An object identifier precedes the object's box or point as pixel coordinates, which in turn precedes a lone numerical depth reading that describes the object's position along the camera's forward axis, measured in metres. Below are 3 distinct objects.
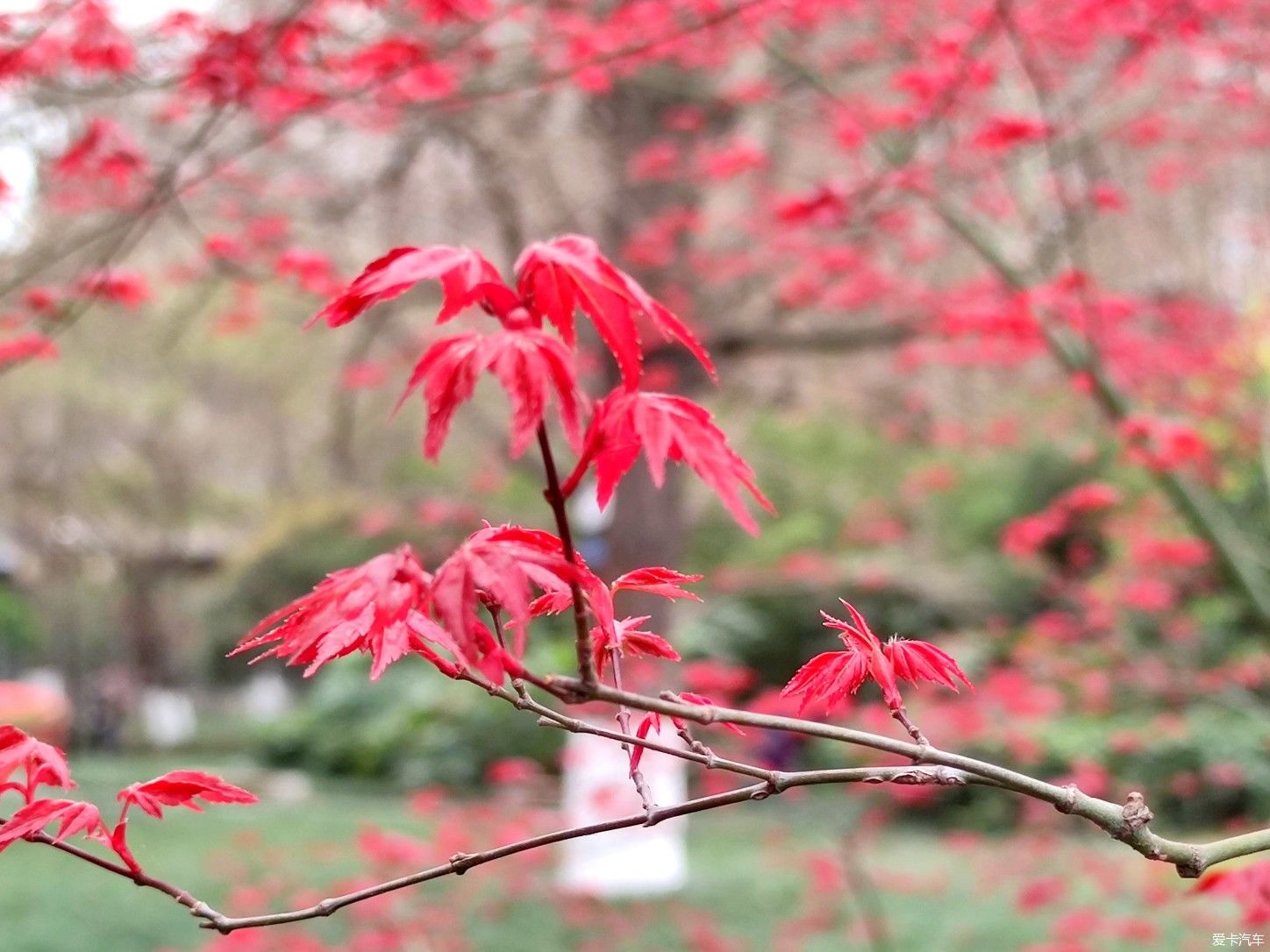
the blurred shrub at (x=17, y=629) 20.03
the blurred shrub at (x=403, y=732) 11.89
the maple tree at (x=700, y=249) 1.08
